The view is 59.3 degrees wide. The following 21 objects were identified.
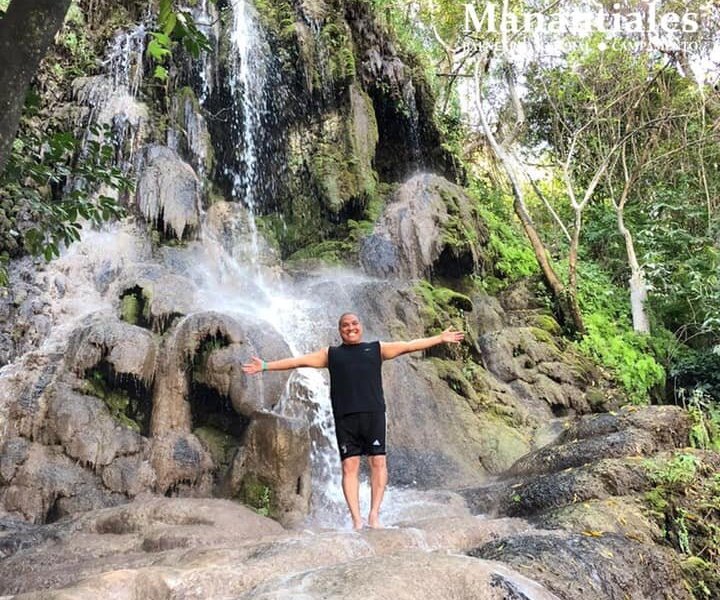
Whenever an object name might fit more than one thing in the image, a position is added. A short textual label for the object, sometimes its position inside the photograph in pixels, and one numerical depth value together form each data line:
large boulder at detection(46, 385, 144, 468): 7.11
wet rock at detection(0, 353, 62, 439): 7.30
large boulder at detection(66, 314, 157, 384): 7.87
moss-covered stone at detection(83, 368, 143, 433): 7.77
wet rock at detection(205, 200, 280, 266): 13.23
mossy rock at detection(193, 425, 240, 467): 7.59
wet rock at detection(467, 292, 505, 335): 13.02
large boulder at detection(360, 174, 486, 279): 13.27
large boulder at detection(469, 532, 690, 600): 3.54
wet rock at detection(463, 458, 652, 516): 5.31
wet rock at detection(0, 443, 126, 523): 6.56
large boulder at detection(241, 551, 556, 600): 2.67
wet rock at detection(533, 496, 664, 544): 4.61
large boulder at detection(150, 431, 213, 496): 7.19
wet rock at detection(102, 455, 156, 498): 6.98
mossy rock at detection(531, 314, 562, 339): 13.84
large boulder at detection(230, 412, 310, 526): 6.51
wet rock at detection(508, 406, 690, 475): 6.03
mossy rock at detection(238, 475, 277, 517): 6.44
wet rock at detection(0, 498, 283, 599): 4.06
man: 4.66
